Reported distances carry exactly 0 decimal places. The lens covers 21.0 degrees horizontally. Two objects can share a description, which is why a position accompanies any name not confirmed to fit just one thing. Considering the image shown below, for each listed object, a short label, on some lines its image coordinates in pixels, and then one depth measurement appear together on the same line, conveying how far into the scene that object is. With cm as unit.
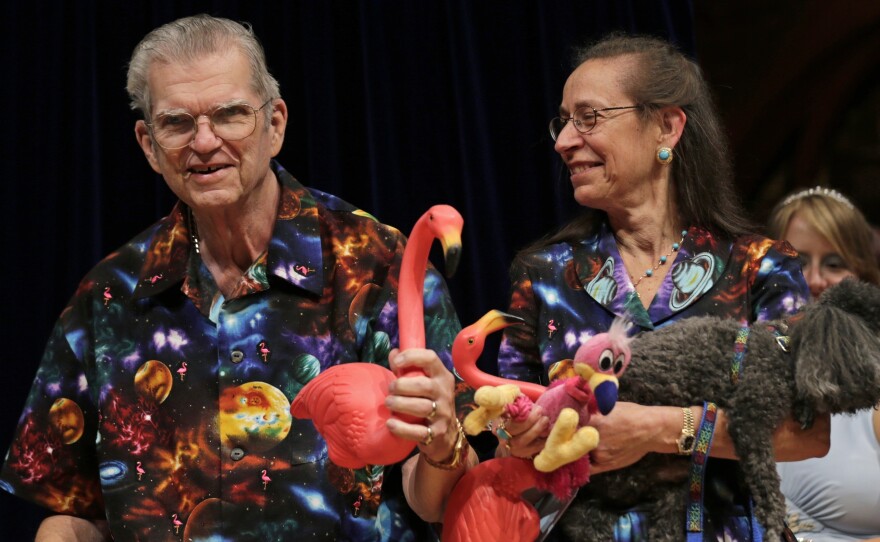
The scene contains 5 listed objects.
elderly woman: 234
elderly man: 231
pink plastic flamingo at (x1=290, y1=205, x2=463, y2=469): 210
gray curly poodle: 213
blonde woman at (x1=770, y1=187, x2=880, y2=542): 269
